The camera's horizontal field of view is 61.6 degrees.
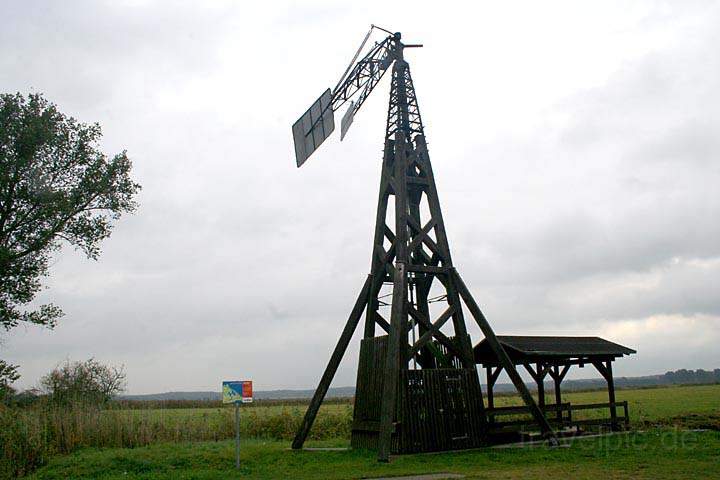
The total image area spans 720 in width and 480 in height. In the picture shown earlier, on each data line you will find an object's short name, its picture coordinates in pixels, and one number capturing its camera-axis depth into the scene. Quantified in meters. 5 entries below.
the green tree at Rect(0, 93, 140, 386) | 21.50
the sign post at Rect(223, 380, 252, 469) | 14.38
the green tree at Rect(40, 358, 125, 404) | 31.58
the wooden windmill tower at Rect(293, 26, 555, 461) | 15.55
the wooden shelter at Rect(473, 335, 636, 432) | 18.52
